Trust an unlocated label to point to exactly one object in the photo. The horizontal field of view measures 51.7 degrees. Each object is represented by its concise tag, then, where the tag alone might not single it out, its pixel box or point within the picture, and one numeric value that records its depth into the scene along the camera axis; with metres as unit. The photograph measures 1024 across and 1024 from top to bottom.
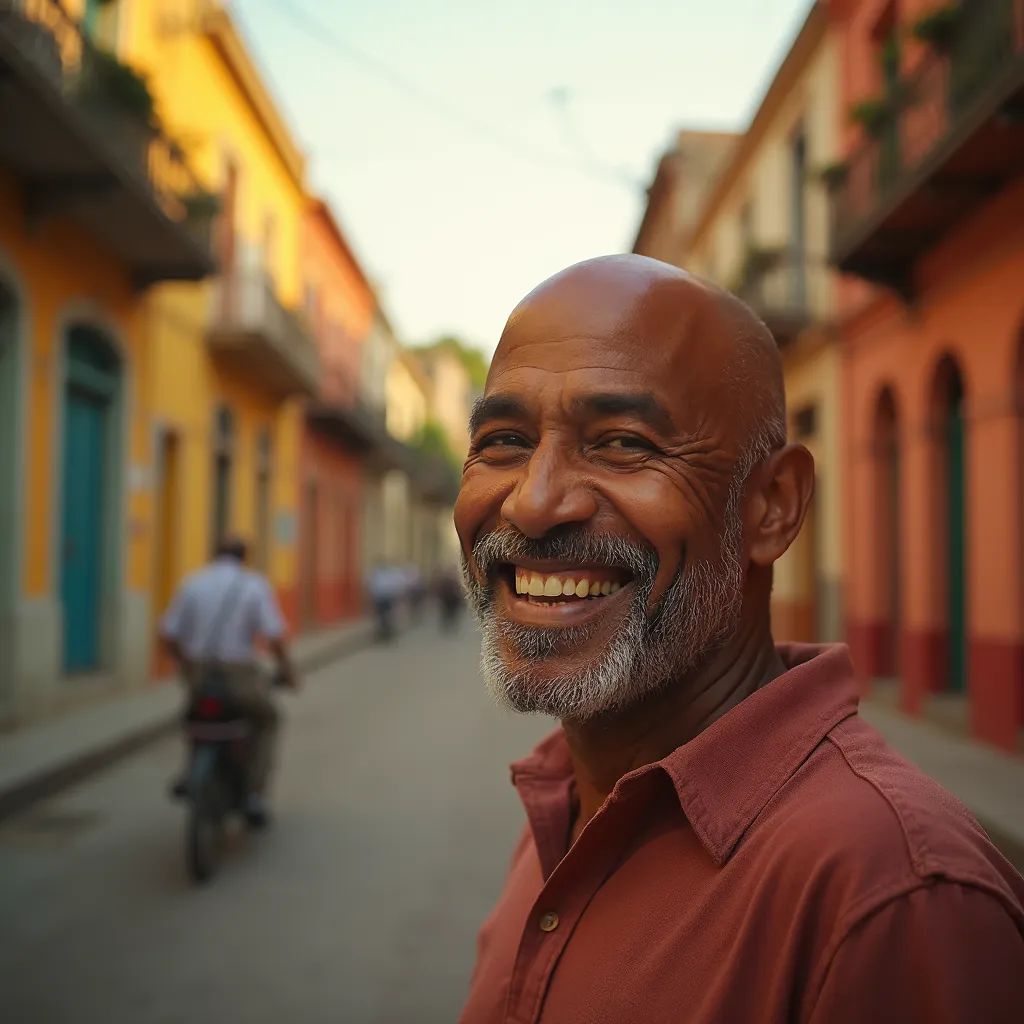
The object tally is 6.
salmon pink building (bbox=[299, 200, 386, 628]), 24.67
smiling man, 1.11
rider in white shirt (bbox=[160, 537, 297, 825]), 6.38
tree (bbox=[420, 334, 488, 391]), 74.56
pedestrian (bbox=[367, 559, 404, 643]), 22.47
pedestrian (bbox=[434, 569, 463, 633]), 27.05
